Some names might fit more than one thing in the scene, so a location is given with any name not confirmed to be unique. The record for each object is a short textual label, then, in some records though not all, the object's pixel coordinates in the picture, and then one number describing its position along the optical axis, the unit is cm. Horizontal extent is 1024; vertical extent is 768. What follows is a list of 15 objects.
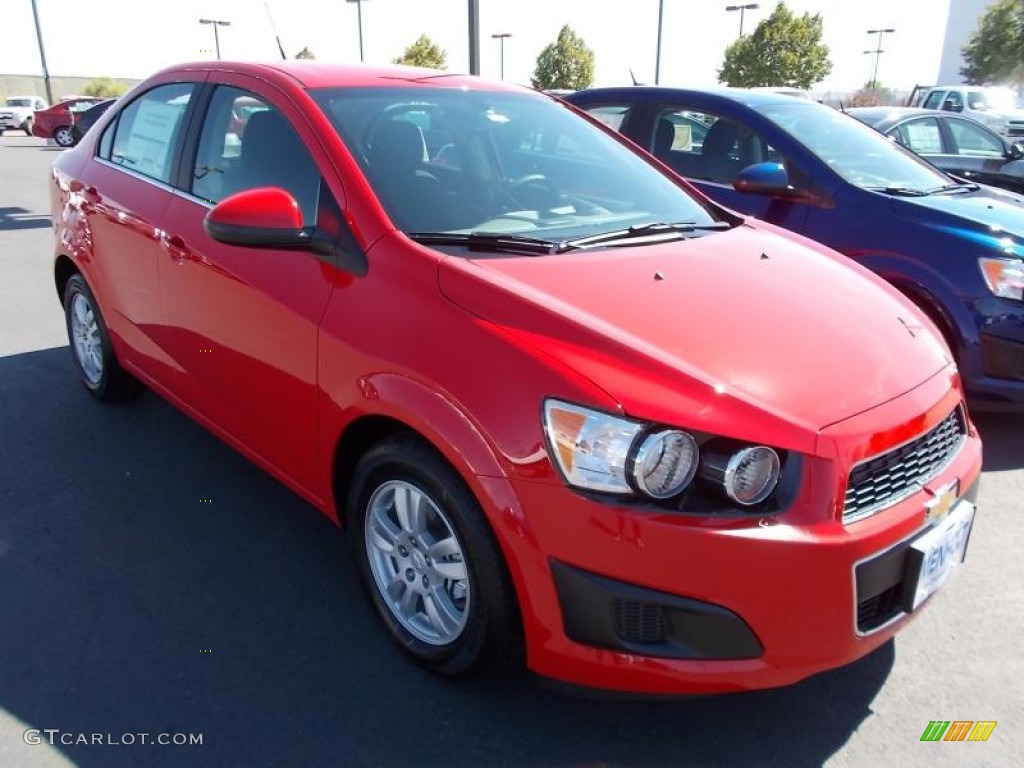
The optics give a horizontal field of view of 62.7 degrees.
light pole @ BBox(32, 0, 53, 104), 3269
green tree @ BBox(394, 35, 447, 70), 5525
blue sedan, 402
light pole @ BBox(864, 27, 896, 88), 6069
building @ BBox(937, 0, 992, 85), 7144
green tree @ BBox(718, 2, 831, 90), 4575
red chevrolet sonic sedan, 192
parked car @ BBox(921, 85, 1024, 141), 1623
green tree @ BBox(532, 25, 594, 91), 5609
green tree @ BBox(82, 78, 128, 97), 4822
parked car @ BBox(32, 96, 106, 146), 2212
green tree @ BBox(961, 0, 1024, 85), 4703
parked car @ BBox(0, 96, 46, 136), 3106
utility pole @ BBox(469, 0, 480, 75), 1316
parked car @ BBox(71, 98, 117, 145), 1016
